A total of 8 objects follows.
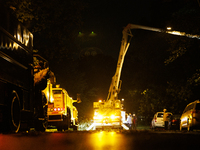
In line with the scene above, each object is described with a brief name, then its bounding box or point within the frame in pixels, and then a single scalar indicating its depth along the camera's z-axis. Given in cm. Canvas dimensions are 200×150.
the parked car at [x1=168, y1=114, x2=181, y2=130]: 2840
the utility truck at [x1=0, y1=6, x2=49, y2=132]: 953
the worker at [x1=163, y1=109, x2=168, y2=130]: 2666
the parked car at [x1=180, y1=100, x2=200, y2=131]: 1839
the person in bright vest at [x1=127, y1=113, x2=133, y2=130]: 3075
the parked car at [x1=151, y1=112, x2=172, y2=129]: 2920
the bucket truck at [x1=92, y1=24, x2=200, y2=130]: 2488
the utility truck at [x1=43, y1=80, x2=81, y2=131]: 1691
